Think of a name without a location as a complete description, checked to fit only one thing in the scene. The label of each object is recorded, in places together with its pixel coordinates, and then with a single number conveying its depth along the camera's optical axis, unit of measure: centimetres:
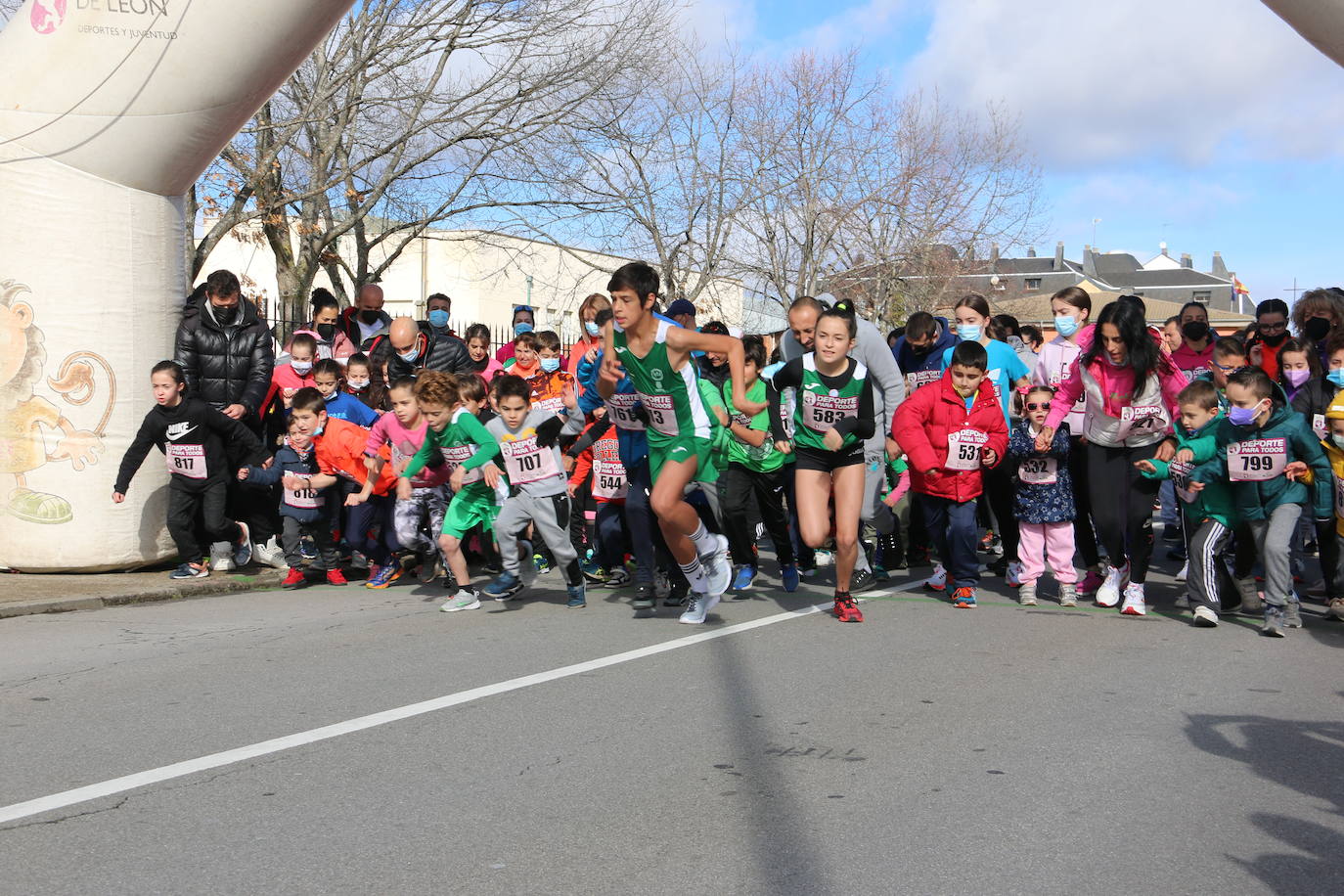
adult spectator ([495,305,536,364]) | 1434
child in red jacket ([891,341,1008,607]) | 911
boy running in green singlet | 798
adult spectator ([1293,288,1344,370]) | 1058
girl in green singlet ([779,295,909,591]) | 892
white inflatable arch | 957
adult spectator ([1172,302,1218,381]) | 1276
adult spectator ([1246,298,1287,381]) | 1112
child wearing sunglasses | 933
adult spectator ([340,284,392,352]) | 1296
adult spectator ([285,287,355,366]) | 1284
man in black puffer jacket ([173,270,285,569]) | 1060
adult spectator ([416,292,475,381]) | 1199
